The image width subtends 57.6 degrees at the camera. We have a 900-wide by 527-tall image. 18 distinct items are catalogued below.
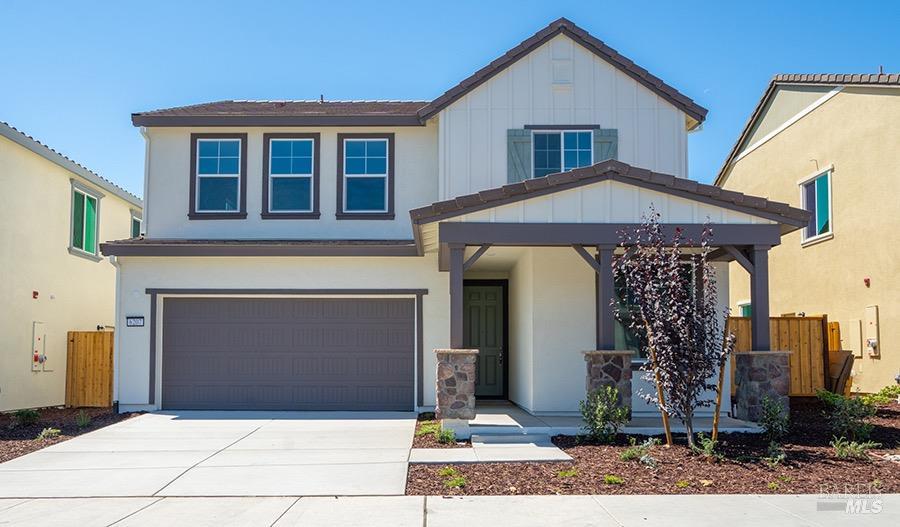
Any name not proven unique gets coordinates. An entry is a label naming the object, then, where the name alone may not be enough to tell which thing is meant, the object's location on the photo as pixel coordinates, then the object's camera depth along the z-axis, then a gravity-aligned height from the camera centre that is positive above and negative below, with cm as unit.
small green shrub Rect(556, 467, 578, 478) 858 -171
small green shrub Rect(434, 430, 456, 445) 1064 -164
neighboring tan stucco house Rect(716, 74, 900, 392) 1538 +237
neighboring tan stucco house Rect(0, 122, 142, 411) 1500 +95
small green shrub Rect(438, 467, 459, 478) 863 -171
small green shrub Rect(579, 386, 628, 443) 1048 -133
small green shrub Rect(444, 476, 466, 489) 815 -172
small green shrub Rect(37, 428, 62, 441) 1164 -178
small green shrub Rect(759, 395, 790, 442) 1075 -141
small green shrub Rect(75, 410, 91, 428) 1268 -173
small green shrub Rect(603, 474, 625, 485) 827 -170
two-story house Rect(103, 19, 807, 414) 1415 +108
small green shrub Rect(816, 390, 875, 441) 1070 -139
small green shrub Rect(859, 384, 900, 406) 1452 -149
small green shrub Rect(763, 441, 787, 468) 905 -162
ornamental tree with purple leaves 964 -15
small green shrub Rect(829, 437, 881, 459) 944 -159
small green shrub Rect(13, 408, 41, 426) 1305 -173
